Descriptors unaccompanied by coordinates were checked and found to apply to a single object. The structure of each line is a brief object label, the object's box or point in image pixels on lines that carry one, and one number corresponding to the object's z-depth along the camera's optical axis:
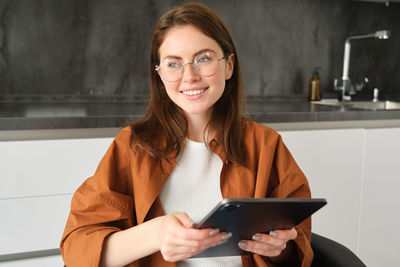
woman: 0.88
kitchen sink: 2.37
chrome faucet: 2.39
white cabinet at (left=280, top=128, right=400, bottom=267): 1.77
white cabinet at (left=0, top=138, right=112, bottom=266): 1.35
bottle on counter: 2.36
